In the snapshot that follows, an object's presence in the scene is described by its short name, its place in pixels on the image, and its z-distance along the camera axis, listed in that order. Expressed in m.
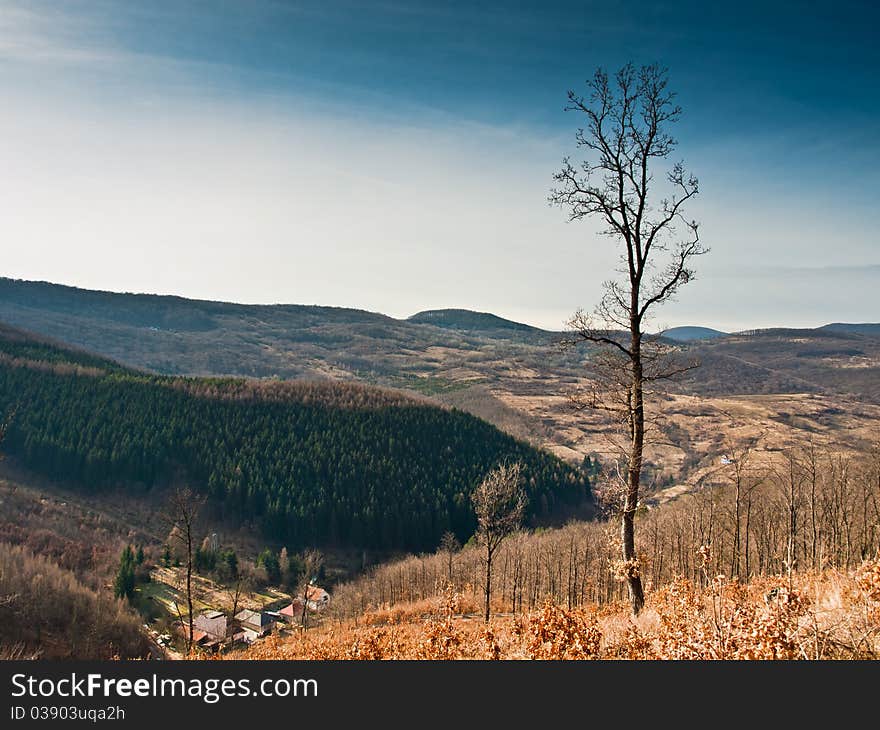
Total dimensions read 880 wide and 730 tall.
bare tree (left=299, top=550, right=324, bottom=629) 89.08
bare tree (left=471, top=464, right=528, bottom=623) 32.56
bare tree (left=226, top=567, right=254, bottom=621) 83.49
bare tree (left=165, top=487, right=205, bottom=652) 29.72
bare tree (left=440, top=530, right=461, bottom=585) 71.40
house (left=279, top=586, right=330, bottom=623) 73.44
